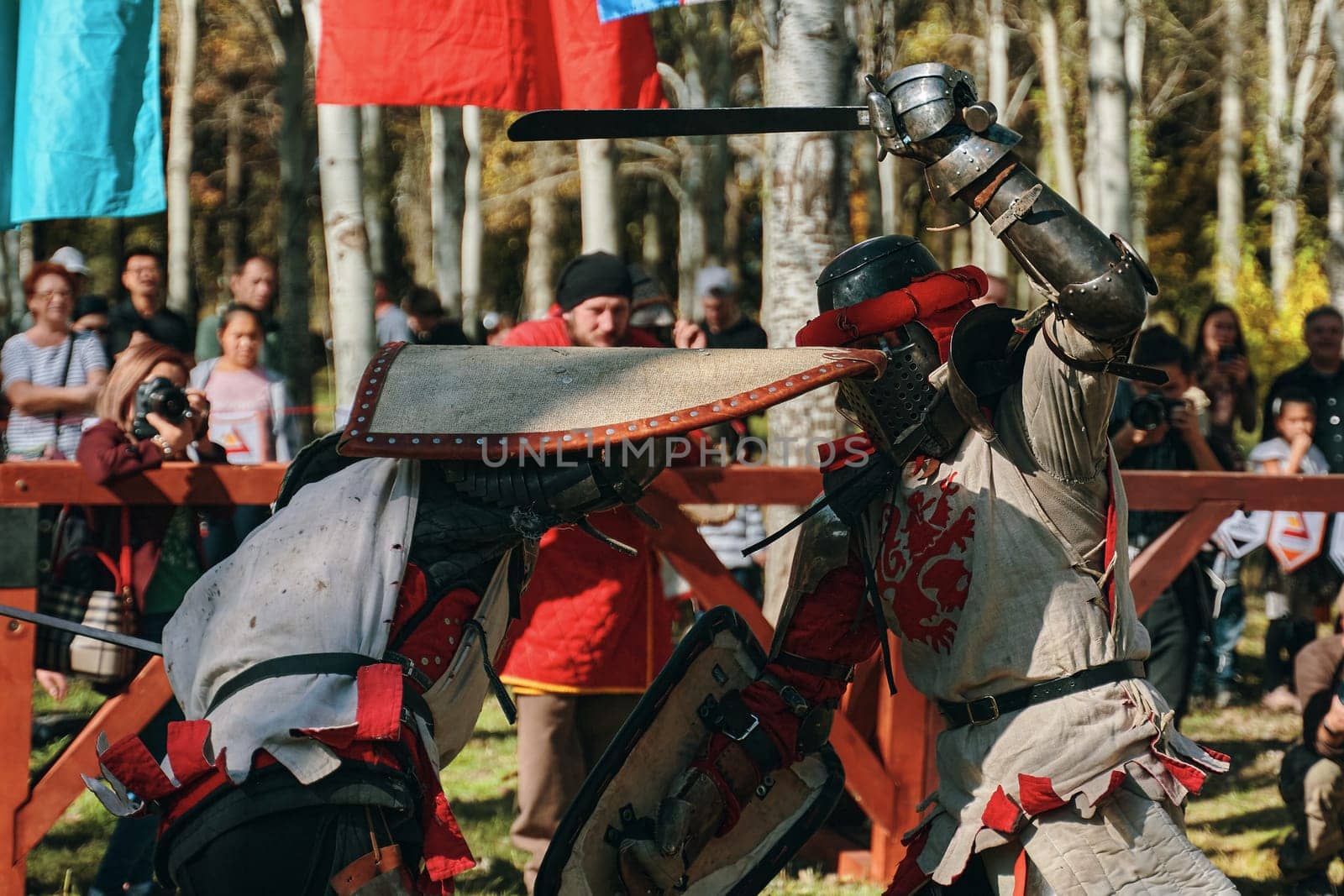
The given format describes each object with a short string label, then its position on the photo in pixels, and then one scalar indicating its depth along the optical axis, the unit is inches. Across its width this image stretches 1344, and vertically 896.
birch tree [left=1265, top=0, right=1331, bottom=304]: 844.0
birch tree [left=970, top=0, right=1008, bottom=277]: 896.9
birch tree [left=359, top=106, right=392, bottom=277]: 661.3
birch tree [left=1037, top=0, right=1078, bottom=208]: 828.6
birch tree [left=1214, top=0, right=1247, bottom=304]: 896.8
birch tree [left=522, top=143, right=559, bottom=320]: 827.4
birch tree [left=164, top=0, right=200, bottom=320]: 645.9
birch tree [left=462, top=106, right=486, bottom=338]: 650.2
